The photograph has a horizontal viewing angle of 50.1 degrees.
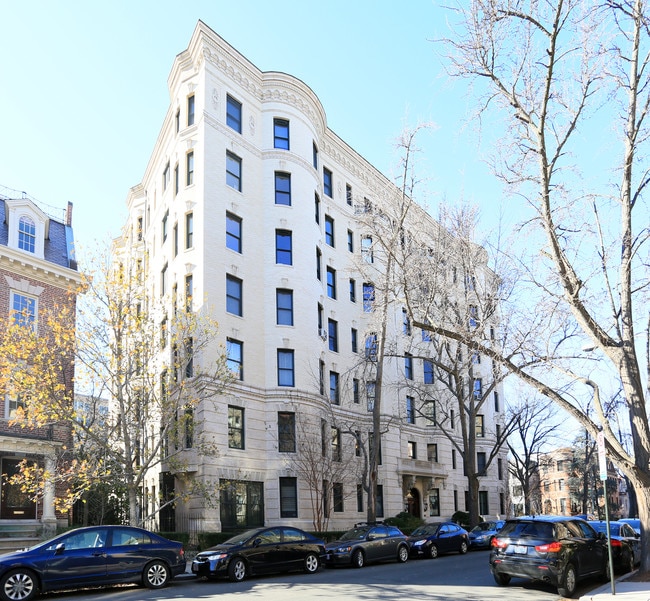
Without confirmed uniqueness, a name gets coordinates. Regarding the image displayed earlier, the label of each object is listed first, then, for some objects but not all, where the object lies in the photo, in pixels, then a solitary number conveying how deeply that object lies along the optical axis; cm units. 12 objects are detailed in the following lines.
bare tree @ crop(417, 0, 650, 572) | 1603
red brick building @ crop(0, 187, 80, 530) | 2697
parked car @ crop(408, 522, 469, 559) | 2491
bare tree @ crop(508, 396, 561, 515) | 5095
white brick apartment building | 2967
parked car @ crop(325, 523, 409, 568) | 2086
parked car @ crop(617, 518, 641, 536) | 2552
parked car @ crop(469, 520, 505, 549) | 2988
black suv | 1458
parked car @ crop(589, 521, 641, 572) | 1779
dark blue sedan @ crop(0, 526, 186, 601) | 1372
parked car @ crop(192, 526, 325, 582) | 1723
